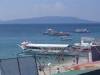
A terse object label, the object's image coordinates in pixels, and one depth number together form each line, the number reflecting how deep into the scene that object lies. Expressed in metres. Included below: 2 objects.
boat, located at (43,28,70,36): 111.25
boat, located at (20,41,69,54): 55.04
